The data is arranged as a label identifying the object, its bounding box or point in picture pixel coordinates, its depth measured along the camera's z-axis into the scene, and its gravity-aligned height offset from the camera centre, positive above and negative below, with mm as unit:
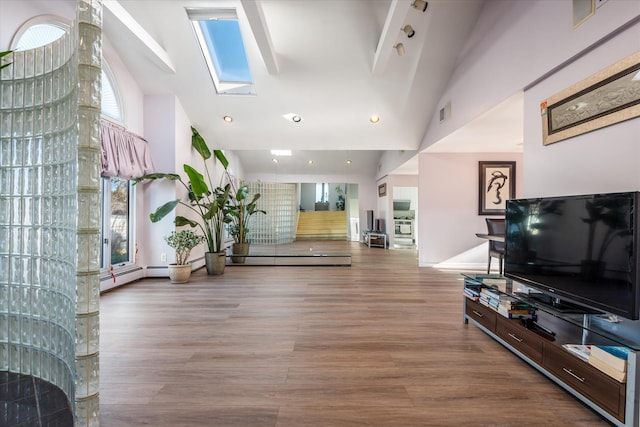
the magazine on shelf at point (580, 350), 1703 -809
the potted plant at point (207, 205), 4727 +121
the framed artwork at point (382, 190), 8418 +666
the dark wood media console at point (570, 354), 1462 -899
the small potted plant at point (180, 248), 4629 -578
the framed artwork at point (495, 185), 5840 +574
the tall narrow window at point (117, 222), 4277 -171
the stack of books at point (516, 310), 2341 -767
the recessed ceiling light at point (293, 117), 5512 +1791
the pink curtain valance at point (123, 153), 3939 +830
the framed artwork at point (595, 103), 1849 +811
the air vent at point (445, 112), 4636 +1638
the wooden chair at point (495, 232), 4852 -314
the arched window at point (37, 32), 2960 +1924
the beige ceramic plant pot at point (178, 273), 4660 -973
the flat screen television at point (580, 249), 1614 -227
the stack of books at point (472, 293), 2887 -795
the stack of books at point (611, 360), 1477 -758
